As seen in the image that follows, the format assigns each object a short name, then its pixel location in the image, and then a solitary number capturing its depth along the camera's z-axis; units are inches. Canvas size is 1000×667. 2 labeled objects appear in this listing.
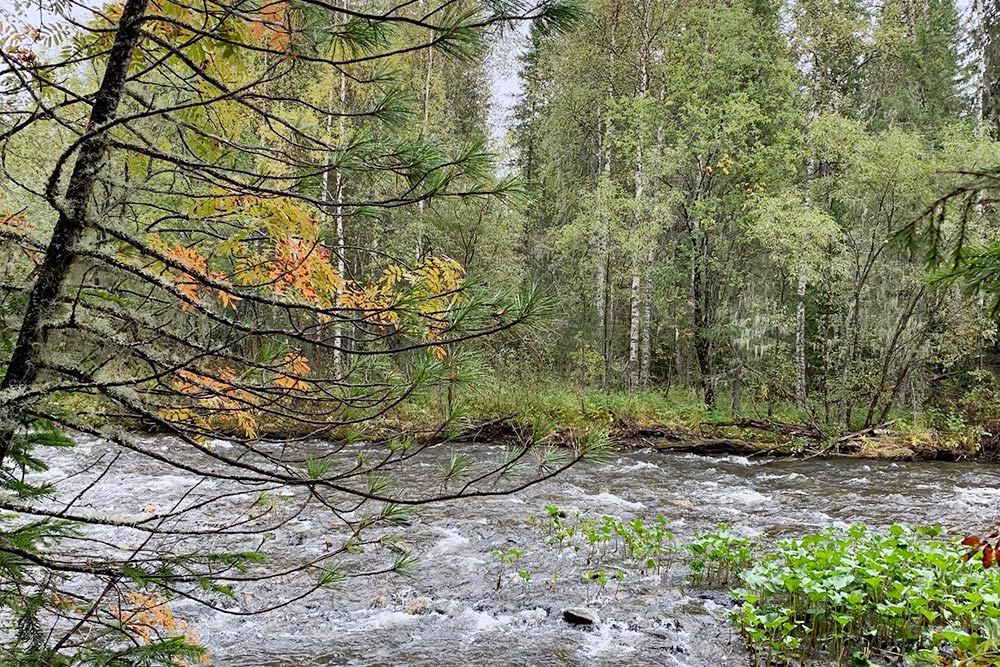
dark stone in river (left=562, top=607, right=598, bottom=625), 187.2
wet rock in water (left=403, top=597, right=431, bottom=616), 196.7
